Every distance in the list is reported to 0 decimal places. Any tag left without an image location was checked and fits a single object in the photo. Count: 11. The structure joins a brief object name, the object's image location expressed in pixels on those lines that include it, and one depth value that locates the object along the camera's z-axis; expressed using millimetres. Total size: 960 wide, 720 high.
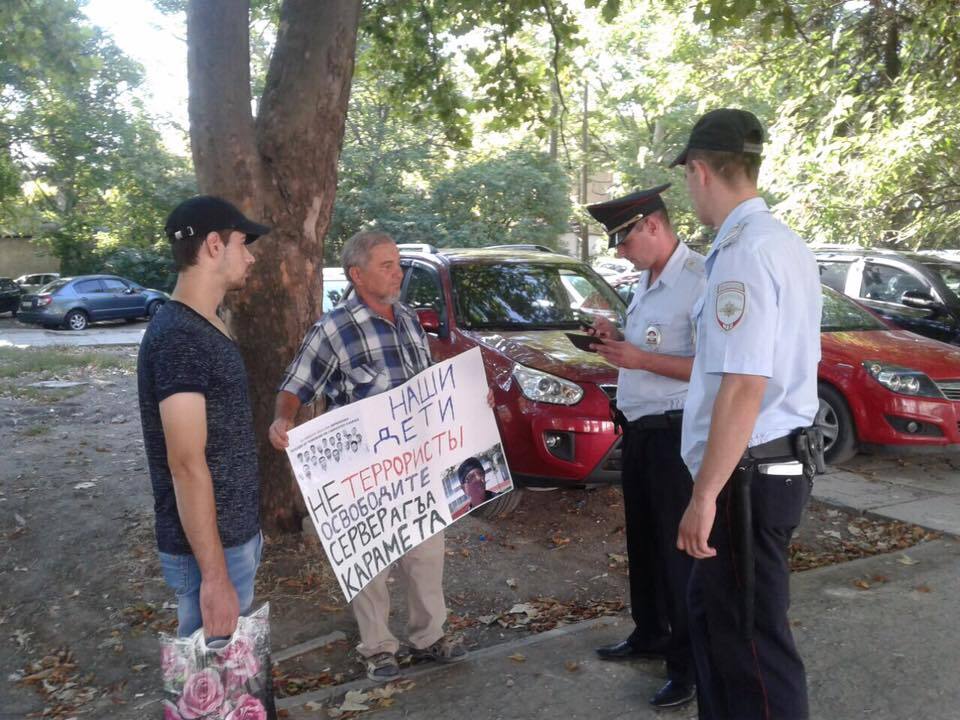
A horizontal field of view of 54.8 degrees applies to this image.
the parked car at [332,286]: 10211
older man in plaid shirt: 3875
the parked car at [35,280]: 30950
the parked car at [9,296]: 29125
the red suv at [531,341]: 5555
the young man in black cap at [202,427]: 2423
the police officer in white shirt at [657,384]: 3551
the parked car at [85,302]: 25672
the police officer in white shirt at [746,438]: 2496
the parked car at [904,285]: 9344
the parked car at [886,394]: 7051
